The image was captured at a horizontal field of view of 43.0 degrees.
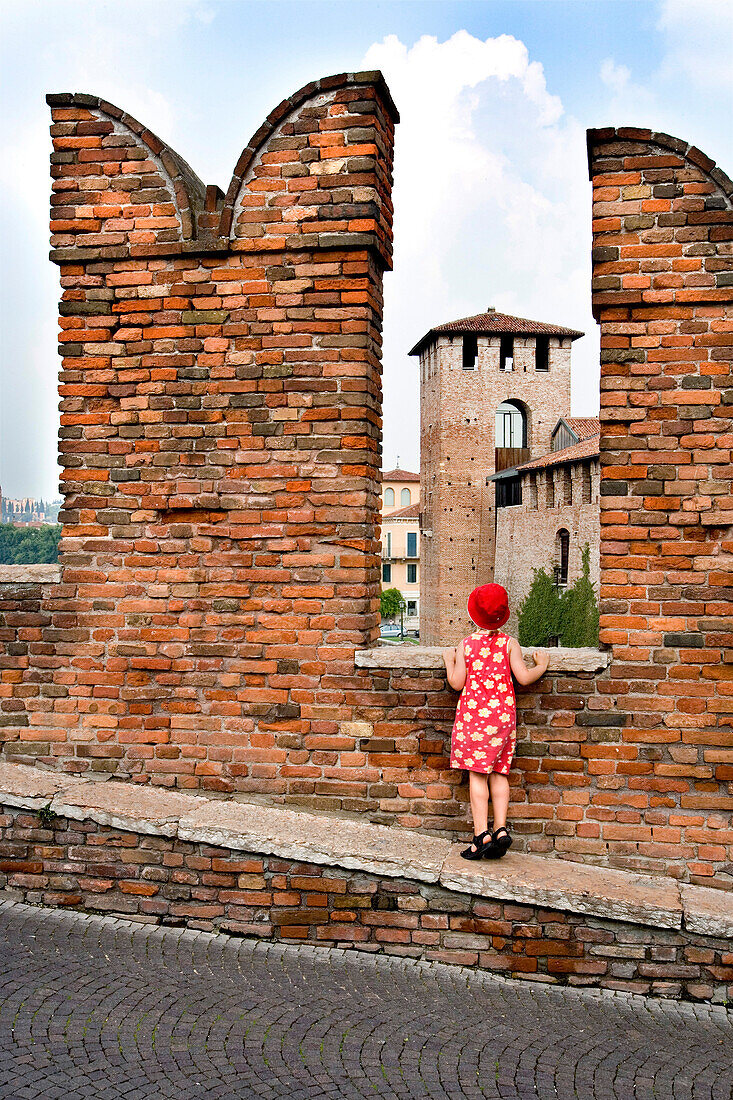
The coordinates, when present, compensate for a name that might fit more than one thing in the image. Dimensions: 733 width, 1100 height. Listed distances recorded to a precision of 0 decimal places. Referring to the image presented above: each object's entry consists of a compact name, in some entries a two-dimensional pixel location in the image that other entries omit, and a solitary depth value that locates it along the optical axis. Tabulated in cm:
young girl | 445
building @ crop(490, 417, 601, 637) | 3422
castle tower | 5000
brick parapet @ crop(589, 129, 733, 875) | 457
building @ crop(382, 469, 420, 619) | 7681
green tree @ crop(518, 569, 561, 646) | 3816
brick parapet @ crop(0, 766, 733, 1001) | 395
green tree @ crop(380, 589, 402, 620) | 7444
